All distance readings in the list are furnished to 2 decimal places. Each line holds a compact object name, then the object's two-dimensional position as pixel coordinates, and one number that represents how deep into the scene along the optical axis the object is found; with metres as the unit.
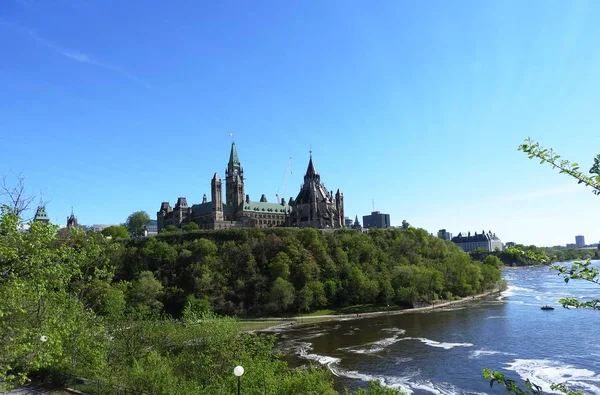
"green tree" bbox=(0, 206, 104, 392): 16.03
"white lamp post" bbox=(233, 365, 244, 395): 17.94
